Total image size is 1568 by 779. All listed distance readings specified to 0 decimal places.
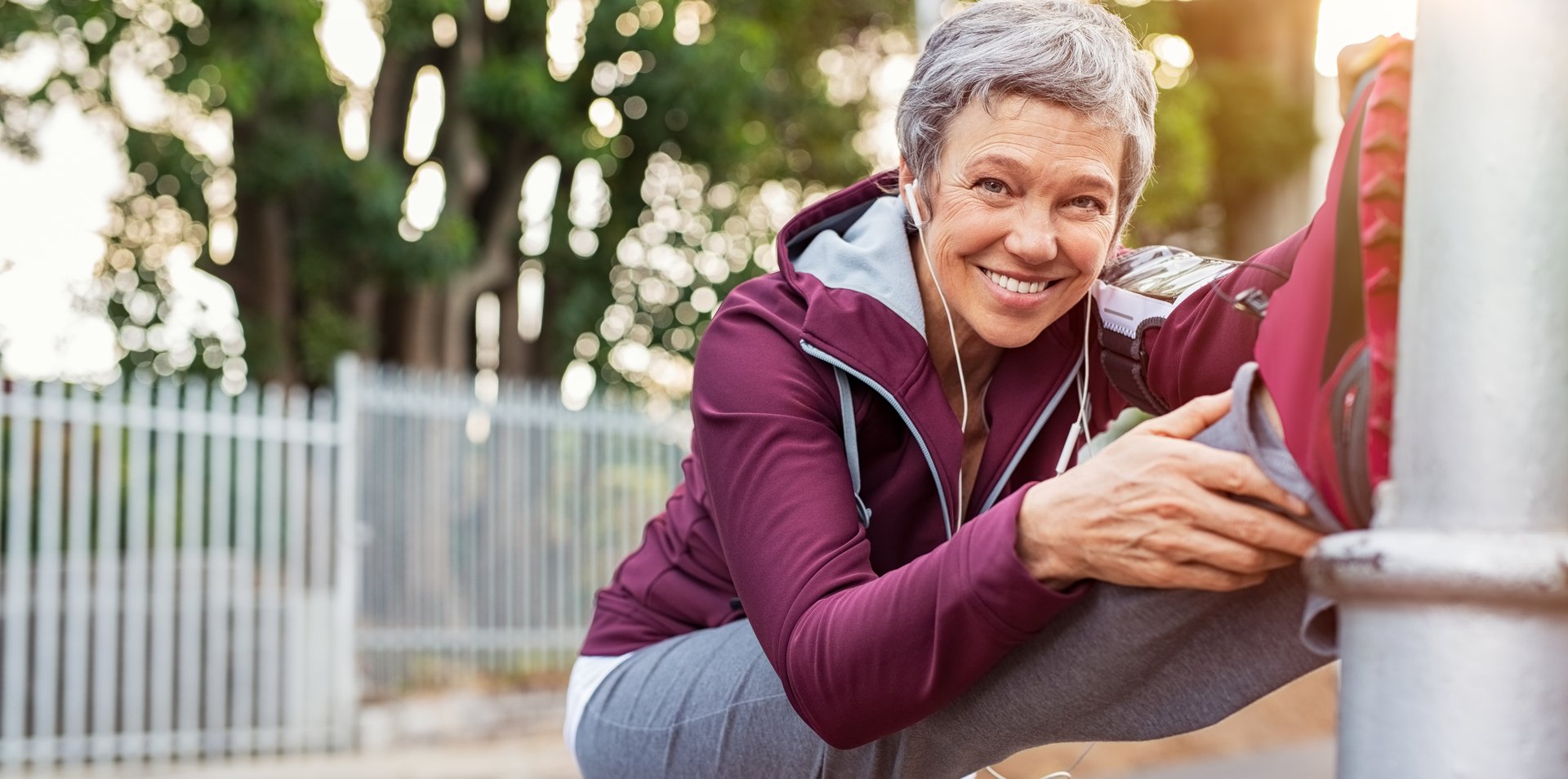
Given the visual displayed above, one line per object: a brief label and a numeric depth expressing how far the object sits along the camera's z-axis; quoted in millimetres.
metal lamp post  798
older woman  1141
